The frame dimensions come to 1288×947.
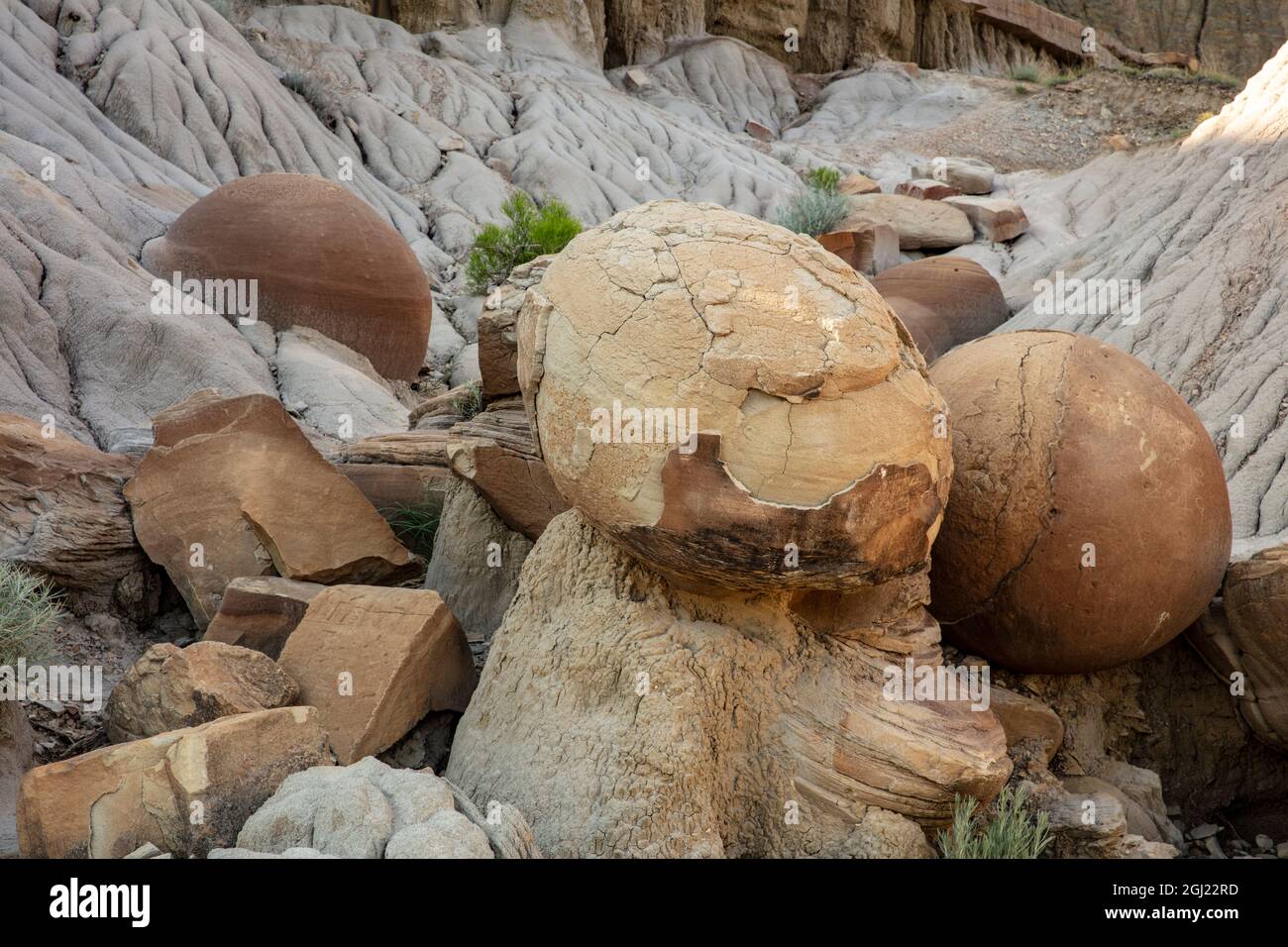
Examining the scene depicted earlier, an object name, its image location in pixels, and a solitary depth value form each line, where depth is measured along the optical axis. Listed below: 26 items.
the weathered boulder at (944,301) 8.87
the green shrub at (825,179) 16.07
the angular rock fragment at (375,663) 3.60
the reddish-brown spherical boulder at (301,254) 7.86
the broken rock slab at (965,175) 16.45
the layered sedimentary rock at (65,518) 4.52
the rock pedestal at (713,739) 3.12
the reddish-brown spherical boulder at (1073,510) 3.66
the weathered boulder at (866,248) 11.07
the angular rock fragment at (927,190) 15.44
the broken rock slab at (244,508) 4.66
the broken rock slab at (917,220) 12.97
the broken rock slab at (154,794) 2.89
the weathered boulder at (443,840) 2.64
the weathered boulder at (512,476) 4.62
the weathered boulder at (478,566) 4.67
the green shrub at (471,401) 5.72
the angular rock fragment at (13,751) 3.47
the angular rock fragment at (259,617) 4.15
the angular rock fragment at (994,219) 13.43
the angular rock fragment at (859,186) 16.48
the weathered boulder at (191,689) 3.46
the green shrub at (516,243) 10.59
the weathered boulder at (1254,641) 3.98
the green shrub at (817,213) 12.71
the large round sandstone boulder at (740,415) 2.90
